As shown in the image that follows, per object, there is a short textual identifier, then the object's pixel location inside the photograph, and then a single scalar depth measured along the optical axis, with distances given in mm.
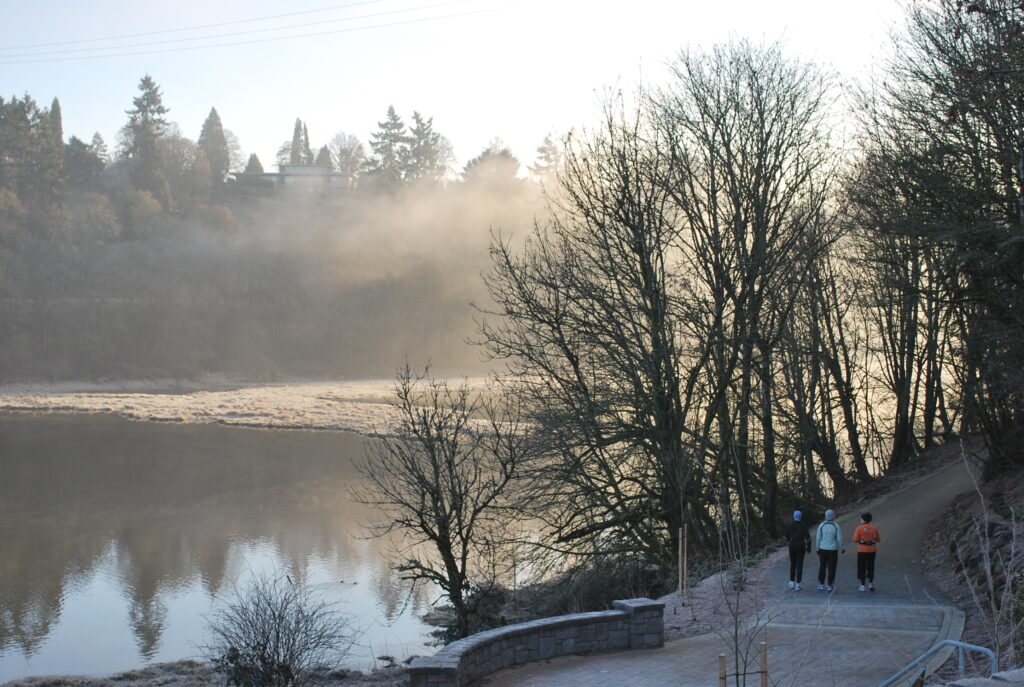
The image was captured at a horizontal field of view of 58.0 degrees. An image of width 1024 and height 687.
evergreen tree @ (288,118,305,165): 152375
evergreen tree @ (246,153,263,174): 138375
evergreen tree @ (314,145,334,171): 150875
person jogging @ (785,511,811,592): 15938
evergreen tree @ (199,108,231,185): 132500
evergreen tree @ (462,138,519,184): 112875
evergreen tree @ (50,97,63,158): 122850
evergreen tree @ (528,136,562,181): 108875
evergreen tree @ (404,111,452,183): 127625
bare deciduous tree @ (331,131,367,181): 155750
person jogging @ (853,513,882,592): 15477
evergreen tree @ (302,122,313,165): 153250
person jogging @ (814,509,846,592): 15836
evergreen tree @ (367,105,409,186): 127875
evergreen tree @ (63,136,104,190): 117875
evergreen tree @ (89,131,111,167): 139375
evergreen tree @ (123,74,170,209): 116125
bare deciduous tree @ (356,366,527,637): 16109
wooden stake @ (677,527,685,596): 15561
